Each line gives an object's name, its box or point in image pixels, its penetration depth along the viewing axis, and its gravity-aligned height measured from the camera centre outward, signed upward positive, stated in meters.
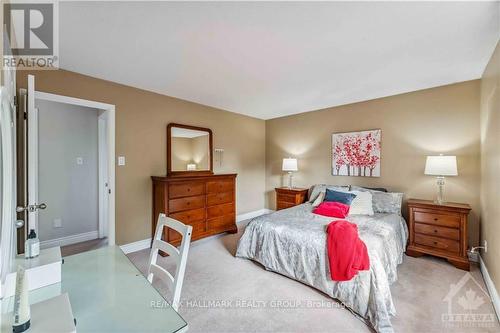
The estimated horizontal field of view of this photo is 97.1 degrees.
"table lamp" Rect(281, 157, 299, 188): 4.32 -0.02
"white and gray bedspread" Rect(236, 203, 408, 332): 1.75 -0.91
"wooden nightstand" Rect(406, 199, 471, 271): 2.54 -0.81
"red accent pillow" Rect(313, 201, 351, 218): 2.83 -0.60
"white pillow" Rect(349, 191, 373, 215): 2.94 -0.55
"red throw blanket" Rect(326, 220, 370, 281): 1.84 -0.77
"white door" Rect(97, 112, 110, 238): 3.59 -0.24
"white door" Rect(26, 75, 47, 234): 1.78 +0.15
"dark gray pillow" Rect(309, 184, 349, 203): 3.55 -0.41
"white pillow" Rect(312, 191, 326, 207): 3.43 -0.56
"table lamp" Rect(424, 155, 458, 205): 2.65 -0.04
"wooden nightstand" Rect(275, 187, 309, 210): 4.15 -0.63
